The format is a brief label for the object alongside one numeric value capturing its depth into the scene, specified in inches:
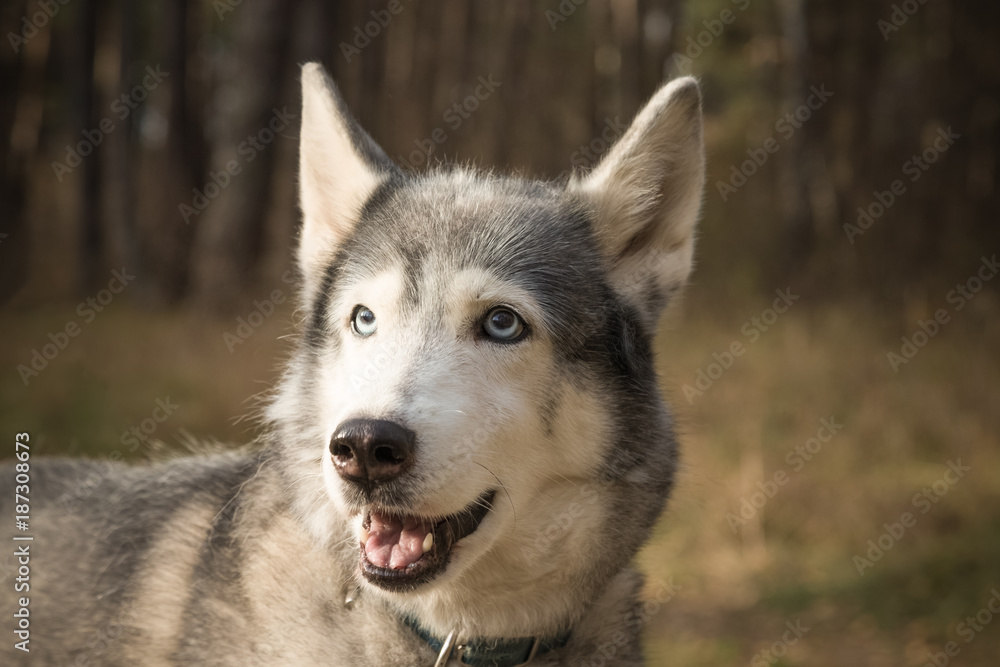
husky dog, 97.5
